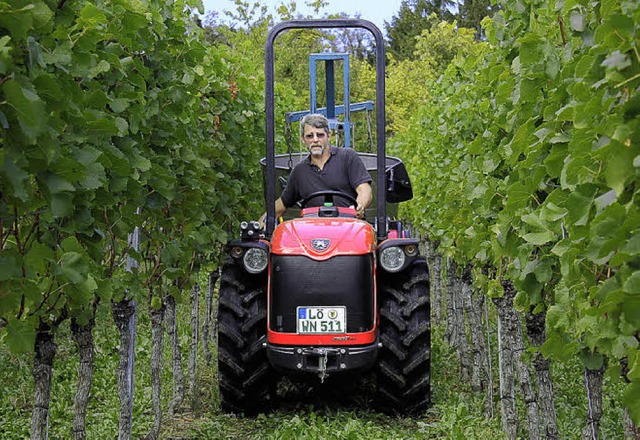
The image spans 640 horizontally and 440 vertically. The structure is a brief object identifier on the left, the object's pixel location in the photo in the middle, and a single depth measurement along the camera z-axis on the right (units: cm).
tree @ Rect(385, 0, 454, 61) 4650
